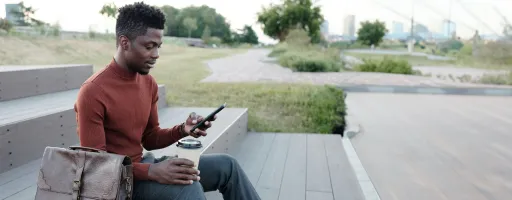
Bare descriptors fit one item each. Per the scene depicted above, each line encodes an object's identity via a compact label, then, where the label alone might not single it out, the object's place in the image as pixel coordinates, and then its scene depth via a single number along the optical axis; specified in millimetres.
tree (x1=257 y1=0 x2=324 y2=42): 29047
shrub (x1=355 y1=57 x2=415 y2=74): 16375
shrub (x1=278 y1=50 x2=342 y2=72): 15914
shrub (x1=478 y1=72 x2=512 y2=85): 13352
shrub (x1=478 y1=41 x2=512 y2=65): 17547
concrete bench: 2461
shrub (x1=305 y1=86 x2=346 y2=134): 5434
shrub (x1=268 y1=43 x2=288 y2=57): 23594
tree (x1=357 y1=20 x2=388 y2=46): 44281
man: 1484
